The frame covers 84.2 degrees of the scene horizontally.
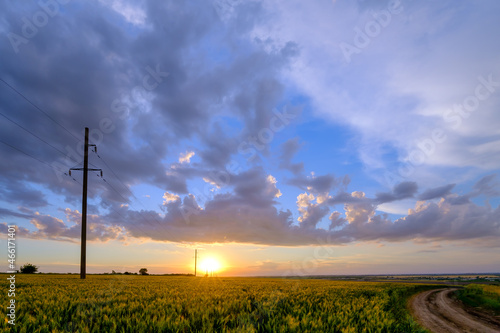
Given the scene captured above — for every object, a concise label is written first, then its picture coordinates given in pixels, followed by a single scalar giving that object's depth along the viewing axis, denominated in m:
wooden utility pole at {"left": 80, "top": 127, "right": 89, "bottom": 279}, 25.95
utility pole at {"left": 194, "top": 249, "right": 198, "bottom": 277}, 106.16
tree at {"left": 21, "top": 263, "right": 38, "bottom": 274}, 81.07
